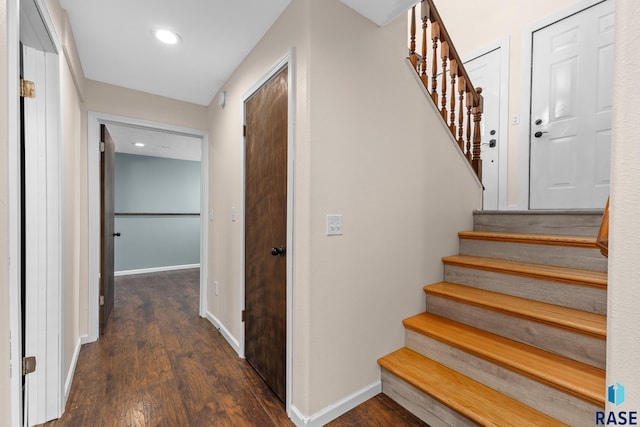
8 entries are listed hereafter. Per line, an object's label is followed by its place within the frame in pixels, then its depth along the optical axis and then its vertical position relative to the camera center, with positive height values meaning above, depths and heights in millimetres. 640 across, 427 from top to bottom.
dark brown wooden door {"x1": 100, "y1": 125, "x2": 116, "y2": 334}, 2604 -168
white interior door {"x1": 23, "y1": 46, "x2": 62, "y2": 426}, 1444 -178
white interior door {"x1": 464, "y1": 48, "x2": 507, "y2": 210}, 3148 +1079
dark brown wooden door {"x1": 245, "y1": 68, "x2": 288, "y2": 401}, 1676 -144
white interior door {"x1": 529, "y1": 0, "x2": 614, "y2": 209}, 2490 +980
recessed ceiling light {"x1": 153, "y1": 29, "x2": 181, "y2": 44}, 1880 +1194
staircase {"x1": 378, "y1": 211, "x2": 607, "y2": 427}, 1255 -702
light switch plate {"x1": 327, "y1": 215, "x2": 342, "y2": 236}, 1512 -81
